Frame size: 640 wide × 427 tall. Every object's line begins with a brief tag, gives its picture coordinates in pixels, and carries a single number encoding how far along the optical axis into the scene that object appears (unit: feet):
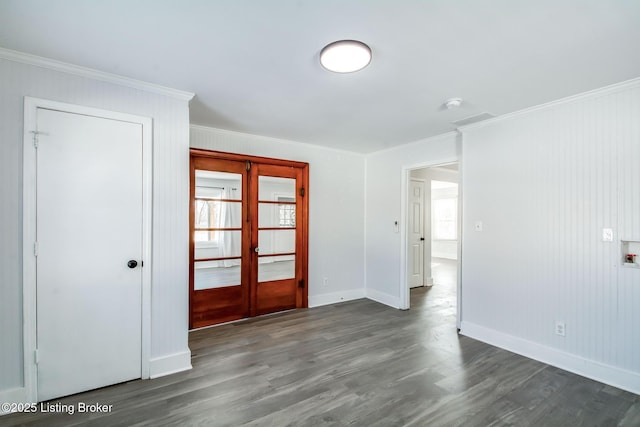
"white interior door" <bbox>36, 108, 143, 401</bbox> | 7.26
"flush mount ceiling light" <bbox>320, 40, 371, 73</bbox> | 6.19
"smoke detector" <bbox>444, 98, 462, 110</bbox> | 9.17
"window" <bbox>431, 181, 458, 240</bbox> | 33.17
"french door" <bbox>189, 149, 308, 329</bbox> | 12.19
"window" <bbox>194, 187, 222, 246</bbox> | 12.13
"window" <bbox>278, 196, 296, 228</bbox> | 14.51
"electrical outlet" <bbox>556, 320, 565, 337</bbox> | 9.14
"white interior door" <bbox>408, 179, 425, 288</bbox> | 19.36
